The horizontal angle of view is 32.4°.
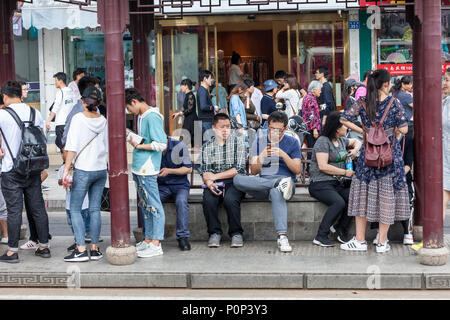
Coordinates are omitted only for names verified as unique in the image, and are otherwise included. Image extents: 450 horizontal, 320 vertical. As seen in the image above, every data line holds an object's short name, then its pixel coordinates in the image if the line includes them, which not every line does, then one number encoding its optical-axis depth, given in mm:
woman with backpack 8008
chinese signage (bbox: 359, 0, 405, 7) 16969
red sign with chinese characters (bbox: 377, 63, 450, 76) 18250
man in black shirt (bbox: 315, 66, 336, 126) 14102
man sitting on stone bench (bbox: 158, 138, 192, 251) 8562
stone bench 8812
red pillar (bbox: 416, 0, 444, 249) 7656
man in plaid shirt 8680
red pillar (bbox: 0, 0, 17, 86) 9633
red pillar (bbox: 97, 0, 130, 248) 7891
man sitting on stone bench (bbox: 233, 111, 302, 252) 8438
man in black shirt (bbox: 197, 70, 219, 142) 13648
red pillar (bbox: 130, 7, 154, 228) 9672
